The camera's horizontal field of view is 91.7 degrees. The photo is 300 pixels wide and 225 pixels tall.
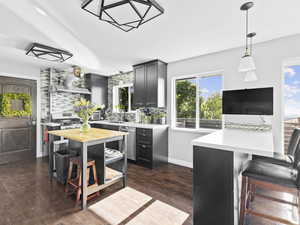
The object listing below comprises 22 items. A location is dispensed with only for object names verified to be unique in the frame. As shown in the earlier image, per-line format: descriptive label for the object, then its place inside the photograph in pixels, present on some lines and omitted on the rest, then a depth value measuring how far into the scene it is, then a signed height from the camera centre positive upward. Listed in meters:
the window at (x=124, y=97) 4.95 +0.47
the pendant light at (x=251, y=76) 2.18 +0.53
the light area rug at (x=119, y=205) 1.82 -1.32
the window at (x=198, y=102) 3.30 +0.21
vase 2.56 -0.29
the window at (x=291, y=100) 2.46 +0.19
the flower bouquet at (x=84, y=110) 2.51 +0.01
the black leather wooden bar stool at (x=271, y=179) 1.34 -0.64
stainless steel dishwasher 3.71 -0.86
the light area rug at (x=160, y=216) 1.73 -1.32
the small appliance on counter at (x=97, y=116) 5.18 -0.19
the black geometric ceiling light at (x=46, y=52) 2.69 +1.18
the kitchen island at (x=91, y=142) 1.97 -0.47
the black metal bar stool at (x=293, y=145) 1.59 -0.40
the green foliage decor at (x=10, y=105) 3.66 +0.15
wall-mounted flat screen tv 2.48 +0.17
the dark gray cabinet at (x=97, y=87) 5.05 +0.86
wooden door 3.72 -0.51
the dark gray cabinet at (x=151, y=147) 3.35 -0.86
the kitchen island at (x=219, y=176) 1.37 -0.65
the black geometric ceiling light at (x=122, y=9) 1.50 +1.22
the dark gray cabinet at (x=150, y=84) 3.61 +0.70
